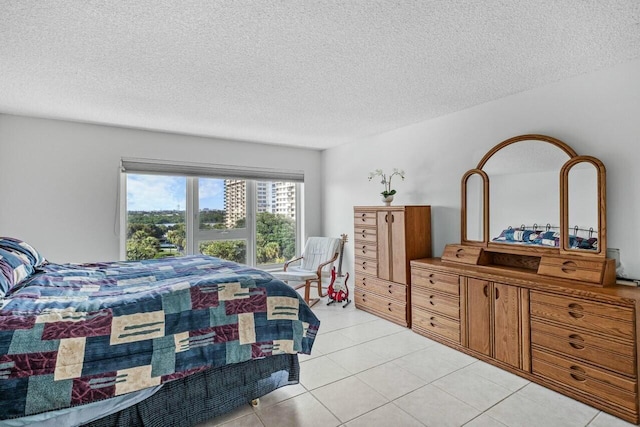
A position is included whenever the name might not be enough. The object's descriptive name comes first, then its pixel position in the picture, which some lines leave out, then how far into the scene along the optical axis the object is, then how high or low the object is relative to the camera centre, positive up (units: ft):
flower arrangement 13.04 +1.79
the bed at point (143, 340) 4.80 -2.11
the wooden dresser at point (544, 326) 6.43 -2.66
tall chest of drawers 11.59 -1.34
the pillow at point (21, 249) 7.76 -0.72
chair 13.99 -2.09
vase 12.98 +0.78
